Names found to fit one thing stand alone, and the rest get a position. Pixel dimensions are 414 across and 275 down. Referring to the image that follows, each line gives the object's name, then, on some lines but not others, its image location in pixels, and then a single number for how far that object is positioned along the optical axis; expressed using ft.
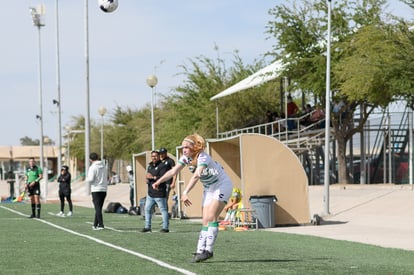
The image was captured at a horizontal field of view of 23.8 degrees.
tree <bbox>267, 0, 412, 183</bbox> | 119.85
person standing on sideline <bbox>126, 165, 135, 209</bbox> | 122.79
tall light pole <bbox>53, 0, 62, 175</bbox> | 212.02
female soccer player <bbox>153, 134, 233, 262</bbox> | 42.68
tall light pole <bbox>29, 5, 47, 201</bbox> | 228.22
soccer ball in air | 109.81
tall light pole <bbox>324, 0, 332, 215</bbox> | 93.40
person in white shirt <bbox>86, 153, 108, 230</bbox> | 71.36
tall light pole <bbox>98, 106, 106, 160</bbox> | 176.45
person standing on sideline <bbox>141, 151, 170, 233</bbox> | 70.54
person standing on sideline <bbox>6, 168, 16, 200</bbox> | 179.48
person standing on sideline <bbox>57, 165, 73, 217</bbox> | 102.73
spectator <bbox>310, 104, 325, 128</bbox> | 139.03
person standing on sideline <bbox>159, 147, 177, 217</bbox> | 72.98
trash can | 80.69
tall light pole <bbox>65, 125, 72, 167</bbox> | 300.57
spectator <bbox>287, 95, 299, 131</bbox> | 149.05
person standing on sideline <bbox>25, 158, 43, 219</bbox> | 93.97
